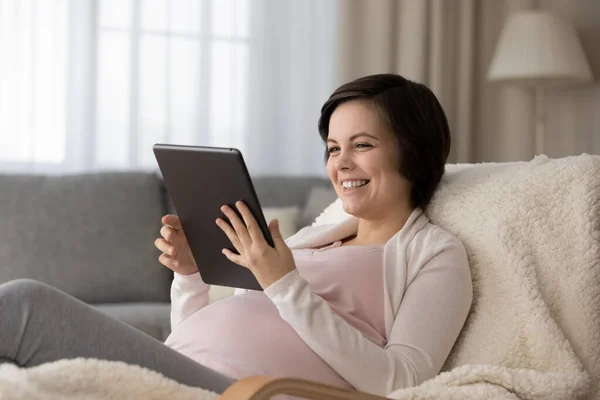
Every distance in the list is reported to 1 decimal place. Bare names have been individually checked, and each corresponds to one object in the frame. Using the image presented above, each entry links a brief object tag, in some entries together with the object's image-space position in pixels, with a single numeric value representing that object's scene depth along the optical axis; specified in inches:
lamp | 241.2
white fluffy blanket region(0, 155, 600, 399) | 139.3
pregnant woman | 134.8
